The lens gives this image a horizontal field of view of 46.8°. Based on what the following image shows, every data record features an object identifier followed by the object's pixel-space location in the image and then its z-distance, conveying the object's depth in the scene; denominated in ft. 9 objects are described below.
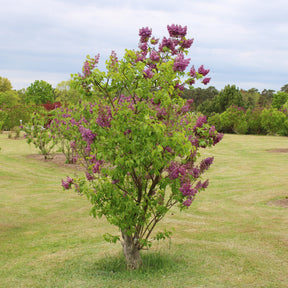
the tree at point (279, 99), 224.33
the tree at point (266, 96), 275.49
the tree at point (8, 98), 237.66
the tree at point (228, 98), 203.92
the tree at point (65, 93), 275.69
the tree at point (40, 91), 288.71
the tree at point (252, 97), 280.10
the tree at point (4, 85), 313.12
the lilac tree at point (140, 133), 16.69
